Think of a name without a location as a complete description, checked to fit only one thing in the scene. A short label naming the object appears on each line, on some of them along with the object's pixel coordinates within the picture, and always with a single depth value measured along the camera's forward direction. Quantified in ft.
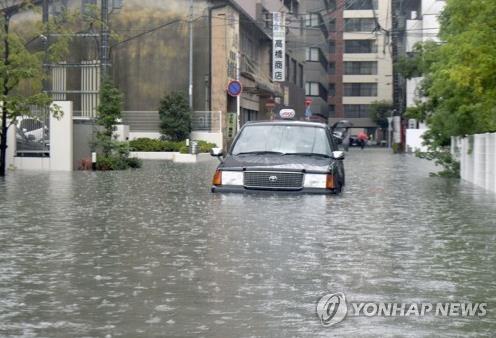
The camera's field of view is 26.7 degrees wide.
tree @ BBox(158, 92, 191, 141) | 182.50
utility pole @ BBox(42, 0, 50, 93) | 105.79
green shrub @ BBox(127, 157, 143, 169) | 127.62
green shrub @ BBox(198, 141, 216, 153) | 177.19
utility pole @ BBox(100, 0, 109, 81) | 139.44
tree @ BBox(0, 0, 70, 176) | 98.68
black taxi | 63.36
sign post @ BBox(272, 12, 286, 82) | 228.84
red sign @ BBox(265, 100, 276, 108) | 224.12
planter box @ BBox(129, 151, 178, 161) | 176.76
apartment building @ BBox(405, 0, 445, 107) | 236.59
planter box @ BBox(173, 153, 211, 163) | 163.97
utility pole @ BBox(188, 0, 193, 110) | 184.24
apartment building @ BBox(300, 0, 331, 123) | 340.59
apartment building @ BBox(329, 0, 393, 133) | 419.13
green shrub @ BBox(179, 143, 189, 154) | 168.26
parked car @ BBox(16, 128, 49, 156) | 115.03
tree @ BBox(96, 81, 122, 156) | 122.83
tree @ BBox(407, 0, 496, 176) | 67.82
